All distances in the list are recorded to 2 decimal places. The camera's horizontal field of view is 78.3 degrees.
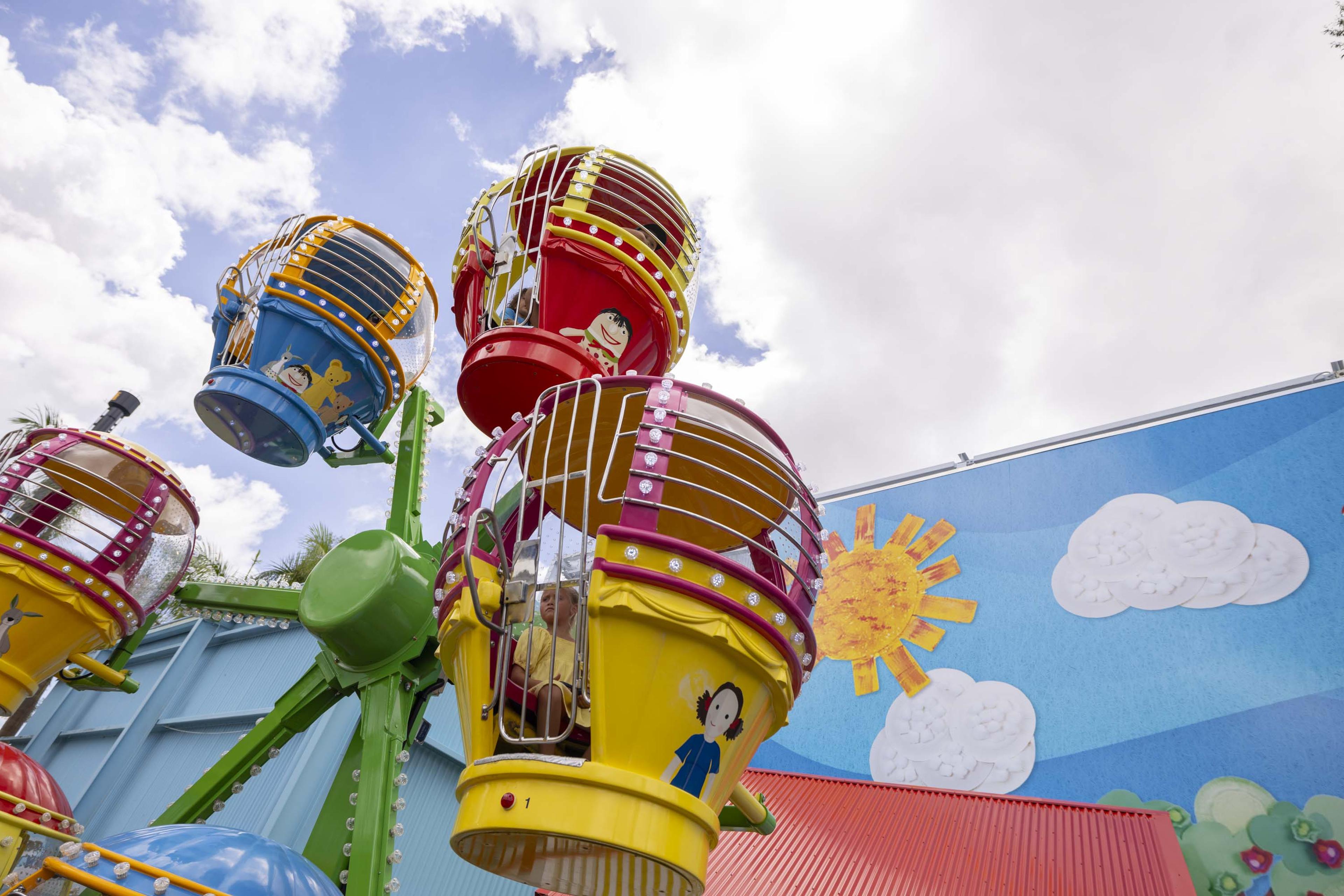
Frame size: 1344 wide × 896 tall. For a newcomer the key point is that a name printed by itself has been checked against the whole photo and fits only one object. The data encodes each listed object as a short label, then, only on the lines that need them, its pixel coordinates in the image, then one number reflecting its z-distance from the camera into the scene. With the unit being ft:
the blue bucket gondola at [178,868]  9.91
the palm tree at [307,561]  67.67
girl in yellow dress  11.02
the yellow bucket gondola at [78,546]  17.98
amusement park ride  10.44
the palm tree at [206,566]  61.55
